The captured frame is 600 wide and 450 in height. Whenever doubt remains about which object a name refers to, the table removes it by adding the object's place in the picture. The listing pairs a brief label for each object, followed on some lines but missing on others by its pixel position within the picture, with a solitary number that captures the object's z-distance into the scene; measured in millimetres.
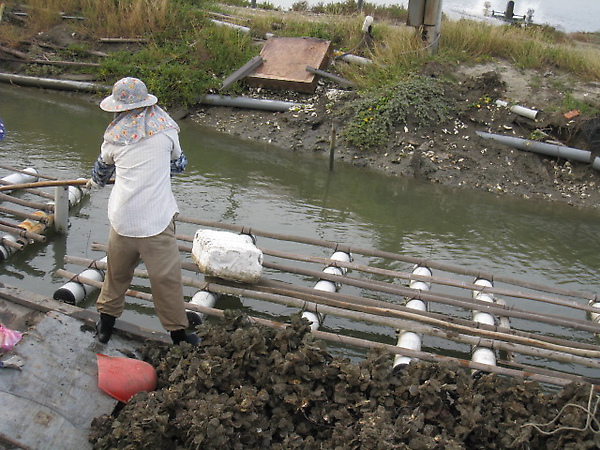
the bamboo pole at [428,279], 5344
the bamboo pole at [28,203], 6445
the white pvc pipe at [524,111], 9953
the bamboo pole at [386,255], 5609
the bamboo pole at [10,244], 5777
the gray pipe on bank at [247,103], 11125
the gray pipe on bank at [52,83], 12180
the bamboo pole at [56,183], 5047
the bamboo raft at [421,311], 4574
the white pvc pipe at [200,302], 4770
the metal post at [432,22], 11281
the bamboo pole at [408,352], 4309
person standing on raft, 3654
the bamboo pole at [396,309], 4812
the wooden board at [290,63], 11562
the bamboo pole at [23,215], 6245
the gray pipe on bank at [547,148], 9328
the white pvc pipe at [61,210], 6203
